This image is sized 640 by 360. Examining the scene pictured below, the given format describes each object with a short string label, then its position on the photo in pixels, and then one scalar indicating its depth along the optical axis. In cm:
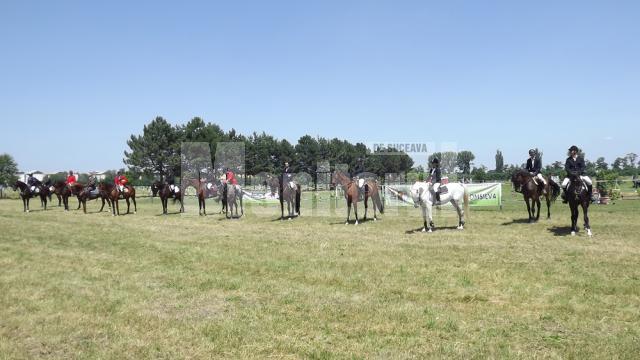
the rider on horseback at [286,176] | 2306
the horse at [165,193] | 2829
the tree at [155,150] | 7206
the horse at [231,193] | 2473
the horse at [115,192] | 2767
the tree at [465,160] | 13641
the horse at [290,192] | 2302
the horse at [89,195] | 3020
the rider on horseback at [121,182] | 2788
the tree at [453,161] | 9387
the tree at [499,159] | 18122
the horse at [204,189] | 2712
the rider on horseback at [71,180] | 3296
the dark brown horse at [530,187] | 1852
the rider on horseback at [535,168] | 1867
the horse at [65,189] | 3256
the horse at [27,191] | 3256
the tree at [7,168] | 10019
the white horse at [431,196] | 1675
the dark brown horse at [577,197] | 1475
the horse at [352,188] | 2023
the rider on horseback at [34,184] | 3506
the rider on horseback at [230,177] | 2455
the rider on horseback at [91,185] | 3136
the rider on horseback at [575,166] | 1482
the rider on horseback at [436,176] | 1703
